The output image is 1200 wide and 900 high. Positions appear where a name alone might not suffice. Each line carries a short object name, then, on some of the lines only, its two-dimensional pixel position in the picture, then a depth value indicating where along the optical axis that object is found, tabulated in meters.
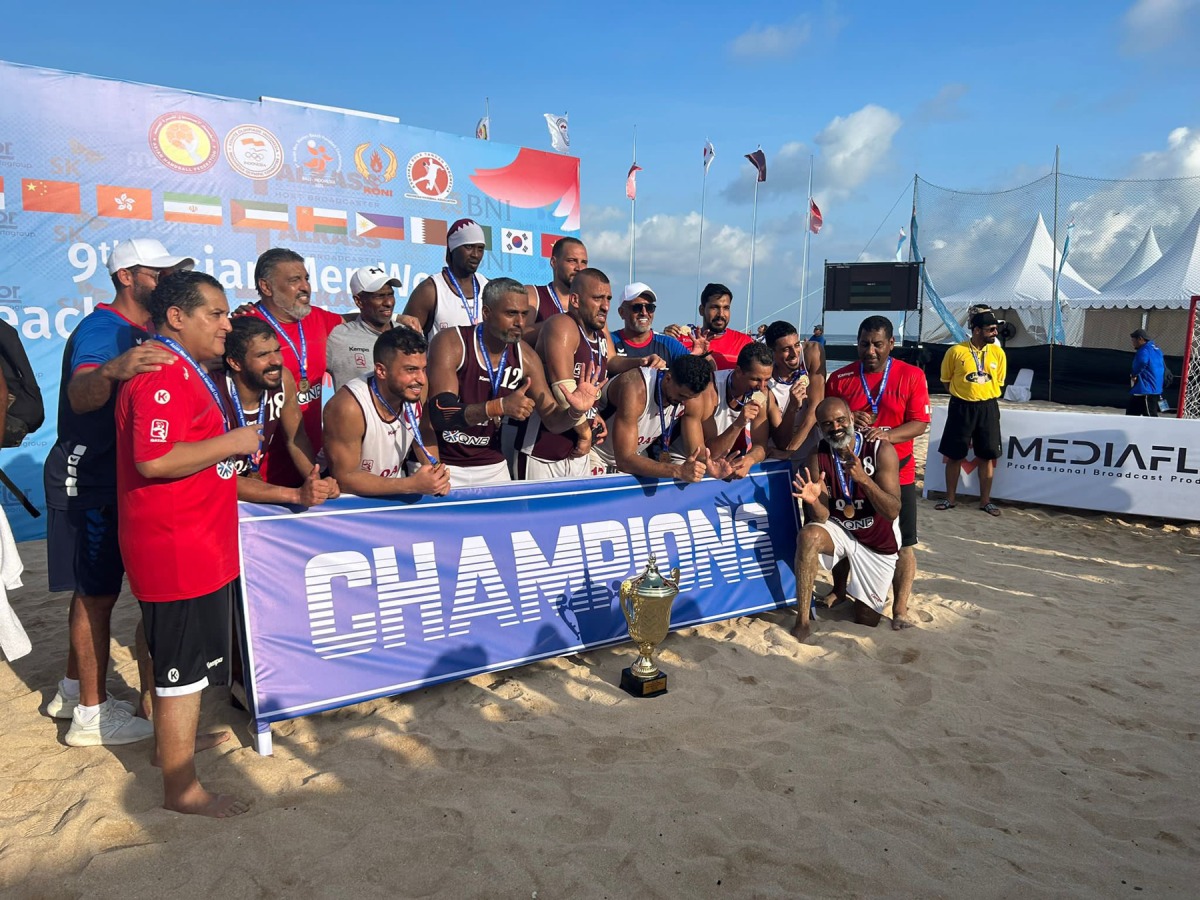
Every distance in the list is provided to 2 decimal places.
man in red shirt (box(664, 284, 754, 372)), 5.93
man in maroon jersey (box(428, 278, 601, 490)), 4.03
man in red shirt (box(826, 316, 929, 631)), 5.18
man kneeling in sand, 4.88
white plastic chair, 20.52
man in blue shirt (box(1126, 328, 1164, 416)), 12.53
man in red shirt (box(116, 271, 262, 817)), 2.62
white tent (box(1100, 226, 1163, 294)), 24.52
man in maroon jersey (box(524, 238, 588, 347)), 5.45
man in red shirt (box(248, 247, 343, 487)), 3.98
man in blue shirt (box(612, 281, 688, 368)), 5.19
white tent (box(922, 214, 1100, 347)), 24.61
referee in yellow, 8.43
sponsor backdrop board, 7.02
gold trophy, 3.95
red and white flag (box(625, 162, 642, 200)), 23.12
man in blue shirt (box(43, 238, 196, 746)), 3.25
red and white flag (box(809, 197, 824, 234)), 30.86
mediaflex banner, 7.97
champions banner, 3.53
